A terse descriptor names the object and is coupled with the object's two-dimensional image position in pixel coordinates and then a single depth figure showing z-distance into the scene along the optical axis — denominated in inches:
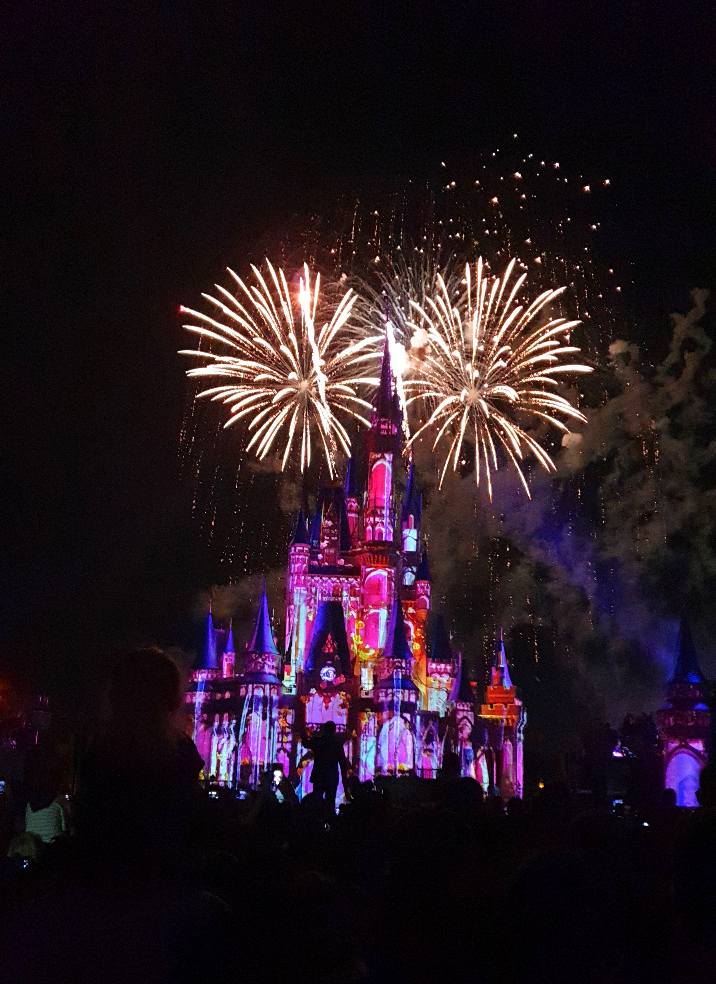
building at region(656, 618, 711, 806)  2123.5
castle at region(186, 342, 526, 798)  2847.0
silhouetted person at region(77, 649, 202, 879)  146.6
